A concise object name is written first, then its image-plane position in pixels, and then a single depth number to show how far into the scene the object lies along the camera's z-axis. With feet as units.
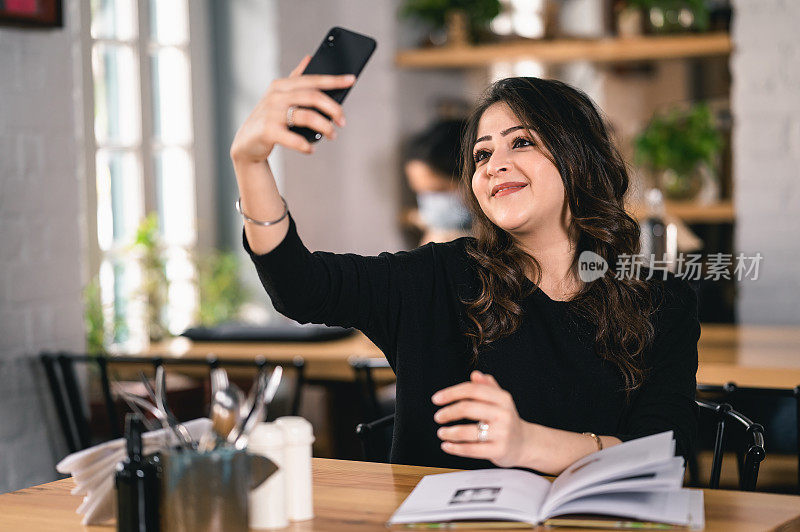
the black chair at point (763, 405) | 8.11
